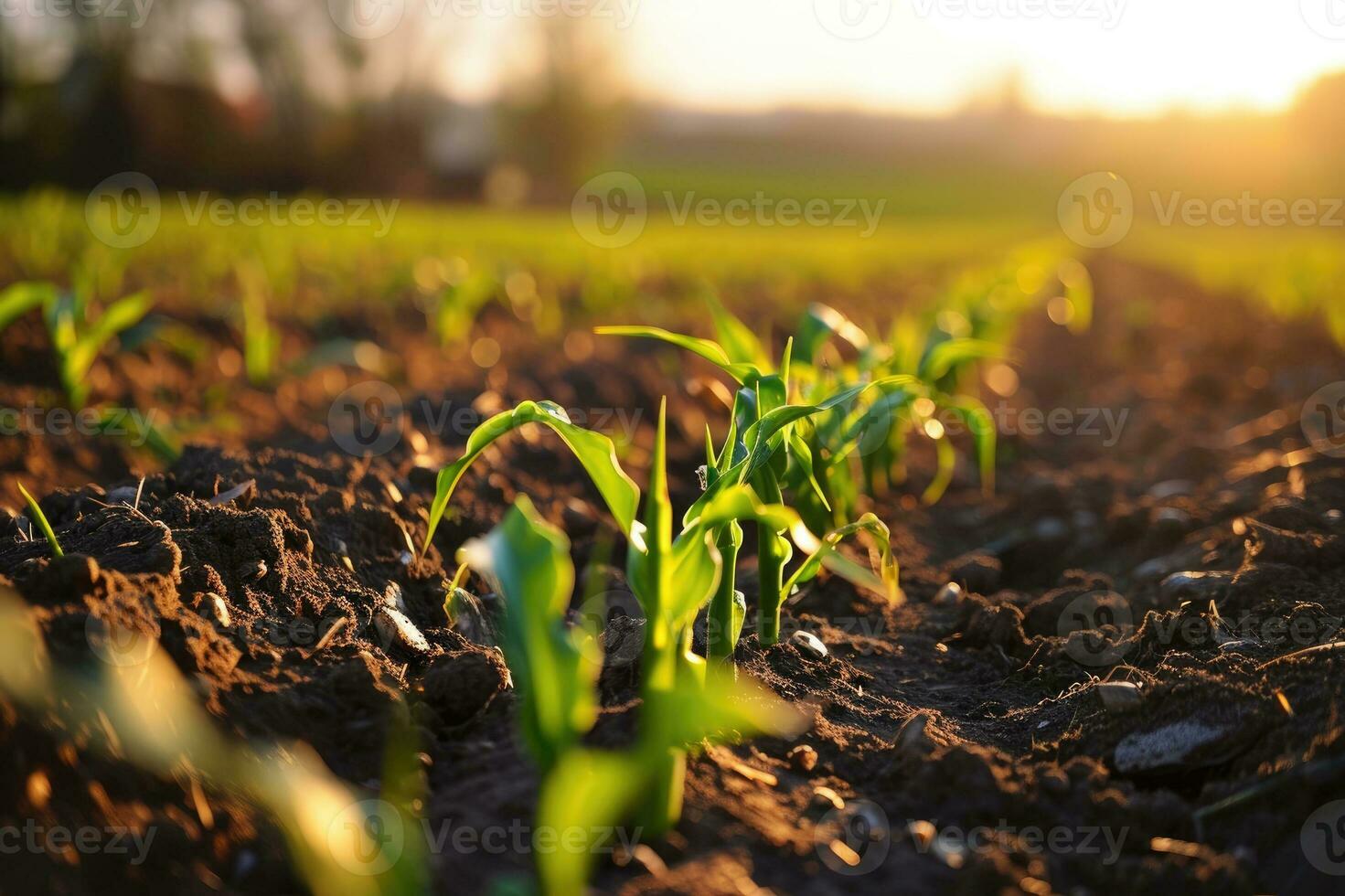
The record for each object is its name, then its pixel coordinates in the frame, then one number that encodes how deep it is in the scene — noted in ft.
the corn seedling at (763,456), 4.51
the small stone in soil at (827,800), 4.34
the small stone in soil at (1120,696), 4.59
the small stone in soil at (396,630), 4.66
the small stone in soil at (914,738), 4.46
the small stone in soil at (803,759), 4.44
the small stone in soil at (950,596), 5.33
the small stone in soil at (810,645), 4.88
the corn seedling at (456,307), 7.59
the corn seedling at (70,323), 6.03
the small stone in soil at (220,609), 4.49
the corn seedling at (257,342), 6.92
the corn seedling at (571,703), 3.46
